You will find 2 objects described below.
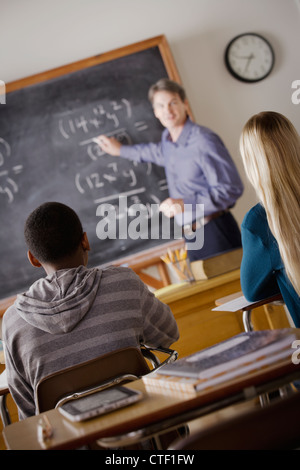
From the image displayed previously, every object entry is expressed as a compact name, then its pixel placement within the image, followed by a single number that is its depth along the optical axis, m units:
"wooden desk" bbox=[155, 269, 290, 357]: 3.16
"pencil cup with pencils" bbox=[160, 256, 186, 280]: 3.41
